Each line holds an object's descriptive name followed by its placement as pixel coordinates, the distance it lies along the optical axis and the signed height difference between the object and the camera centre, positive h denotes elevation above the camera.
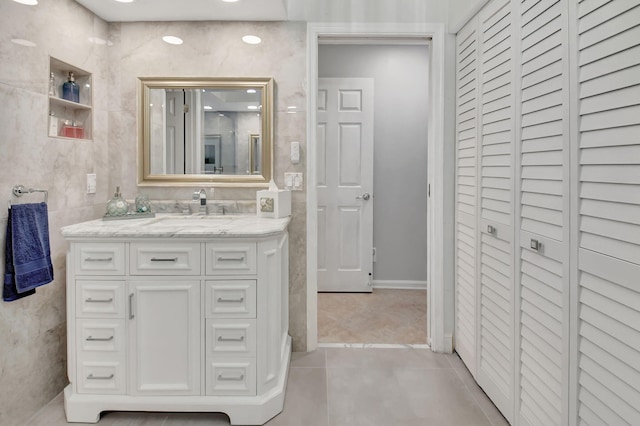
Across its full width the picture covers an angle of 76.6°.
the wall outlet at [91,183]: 2.41 +0.05
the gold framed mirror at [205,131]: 2.60 +0.39
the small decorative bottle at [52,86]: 2.10 +0.55
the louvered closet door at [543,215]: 1.43 -0.08
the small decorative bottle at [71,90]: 2.20 +0.56
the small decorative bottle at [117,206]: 2.34 -0.09
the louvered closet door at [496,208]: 1.87 -0.07
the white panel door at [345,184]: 3.95 +0.09
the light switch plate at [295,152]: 2.62 +0.26
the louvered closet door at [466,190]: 2.30 +0.02
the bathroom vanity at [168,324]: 1.94 -0.63
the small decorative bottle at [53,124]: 2.10 +0.35
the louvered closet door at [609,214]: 1.12 -0.06
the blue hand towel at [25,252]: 1.79 -0.28
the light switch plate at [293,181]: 2.64 +0.07
